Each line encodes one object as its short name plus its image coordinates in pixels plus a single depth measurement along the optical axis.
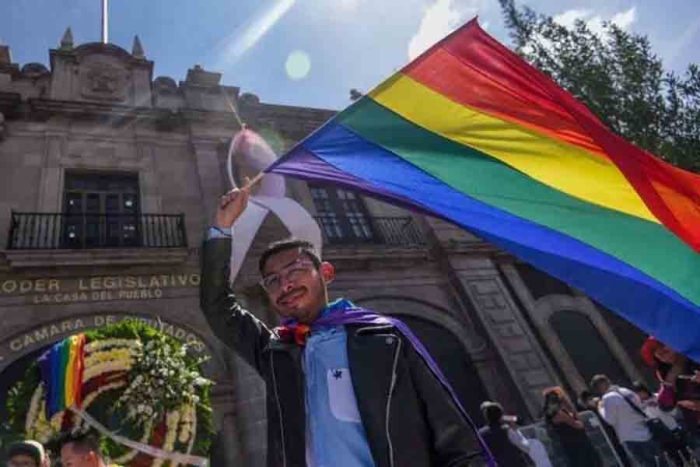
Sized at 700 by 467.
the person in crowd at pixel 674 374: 3.40
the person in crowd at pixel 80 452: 3.29
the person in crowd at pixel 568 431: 6.12
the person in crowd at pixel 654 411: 6.51
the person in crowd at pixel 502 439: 5.69
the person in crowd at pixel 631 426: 6.21
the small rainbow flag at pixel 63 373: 4.14
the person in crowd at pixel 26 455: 3.74
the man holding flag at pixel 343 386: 1.59
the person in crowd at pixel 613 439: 6.73
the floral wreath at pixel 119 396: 4.02
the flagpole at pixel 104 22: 13.23
